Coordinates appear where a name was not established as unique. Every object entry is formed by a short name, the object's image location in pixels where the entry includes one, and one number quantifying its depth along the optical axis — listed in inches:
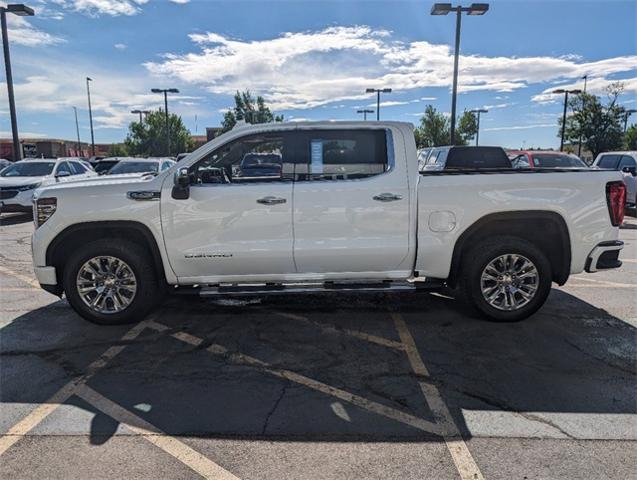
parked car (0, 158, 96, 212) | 535.2
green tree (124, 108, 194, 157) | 2149.4
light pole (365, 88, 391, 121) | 1512.1
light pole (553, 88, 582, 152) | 1451.8
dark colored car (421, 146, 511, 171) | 487.8
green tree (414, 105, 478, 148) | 1818.4
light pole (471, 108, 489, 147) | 1975.9
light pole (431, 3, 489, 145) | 713.0
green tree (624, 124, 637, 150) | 1868.8
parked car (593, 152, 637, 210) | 570.0
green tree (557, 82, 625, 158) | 1496.1
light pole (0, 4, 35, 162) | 688.4
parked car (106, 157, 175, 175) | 605.5
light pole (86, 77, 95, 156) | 1913.1
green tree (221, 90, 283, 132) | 2121.1
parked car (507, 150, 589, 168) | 581.0
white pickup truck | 187.0
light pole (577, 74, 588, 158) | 1523.1
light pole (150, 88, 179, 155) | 1418.6
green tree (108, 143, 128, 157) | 2820.9
